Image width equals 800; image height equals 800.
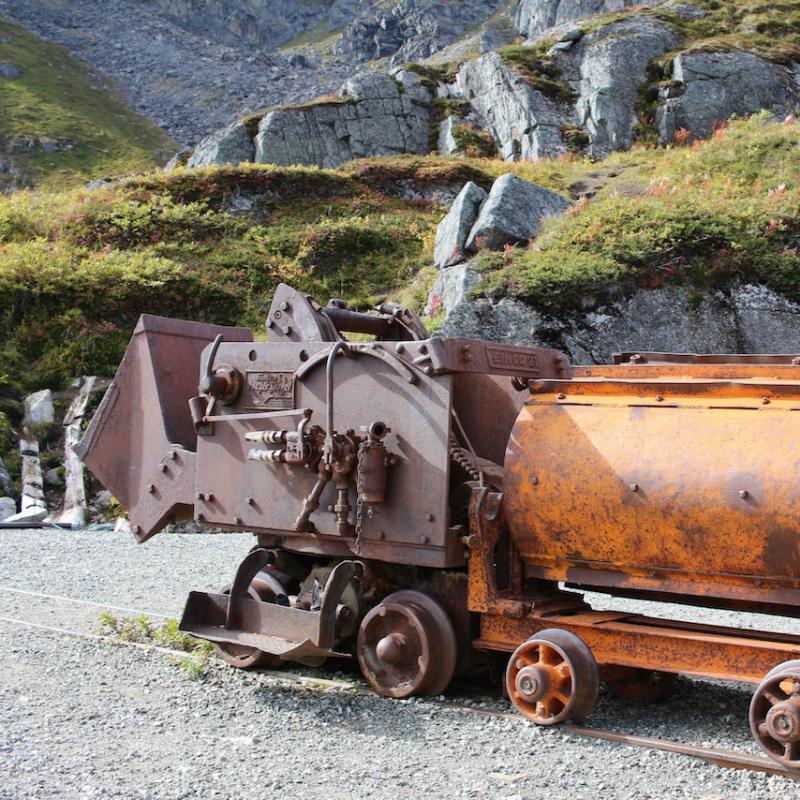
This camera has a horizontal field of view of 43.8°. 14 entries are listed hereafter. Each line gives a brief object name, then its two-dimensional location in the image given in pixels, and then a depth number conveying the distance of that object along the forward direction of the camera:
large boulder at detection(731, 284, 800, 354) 14.33
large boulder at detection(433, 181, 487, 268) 16.72
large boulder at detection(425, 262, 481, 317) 14.63
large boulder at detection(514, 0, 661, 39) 64.81
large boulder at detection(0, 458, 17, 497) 14.77
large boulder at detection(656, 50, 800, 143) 27.27
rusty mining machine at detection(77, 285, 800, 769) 4.82
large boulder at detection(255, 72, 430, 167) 29.28
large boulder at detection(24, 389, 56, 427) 15.75
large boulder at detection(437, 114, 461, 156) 30.12
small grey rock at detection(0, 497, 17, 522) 14.21
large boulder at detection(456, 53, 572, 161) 28.67
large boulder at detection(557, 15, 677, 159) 28.11
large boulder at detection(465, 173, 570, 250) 16.20
